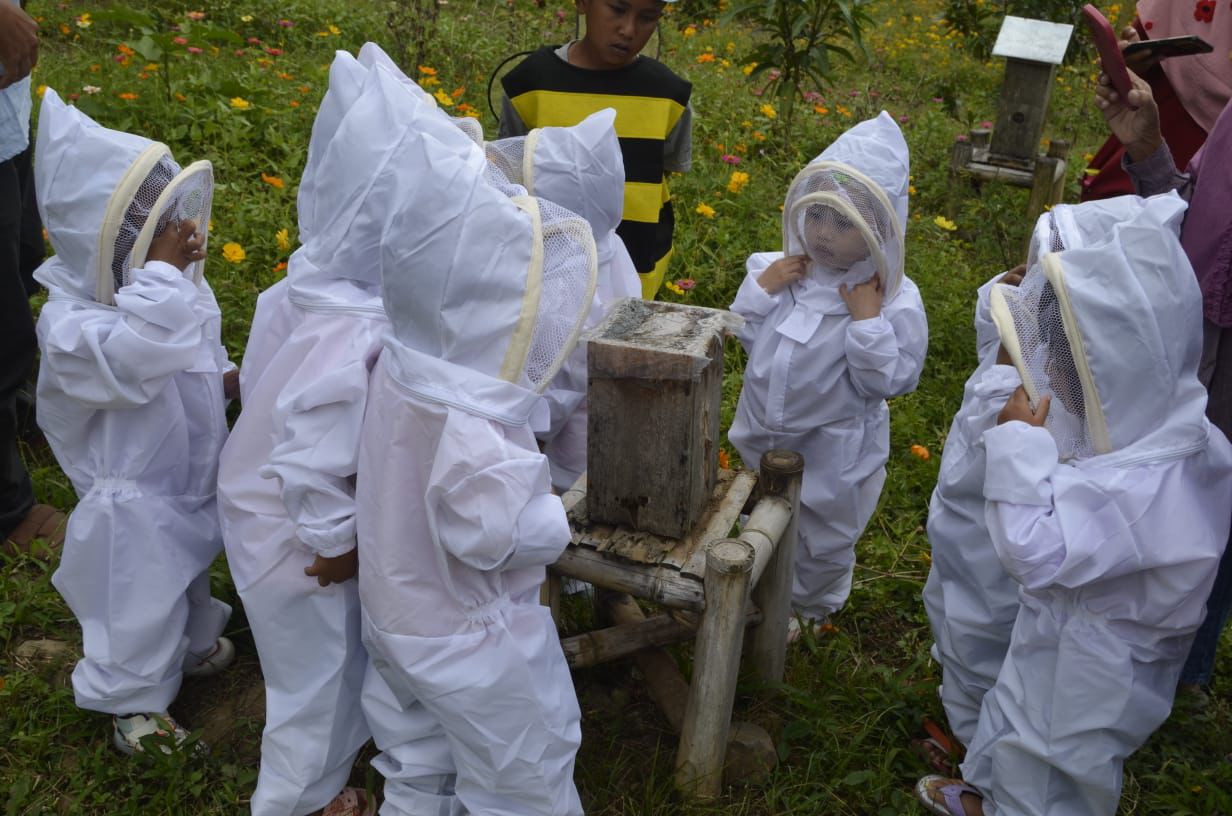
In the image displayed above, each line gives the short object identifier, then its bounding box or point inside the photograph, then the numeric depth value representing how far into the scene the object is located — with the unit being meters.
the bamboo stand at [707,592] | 2.32
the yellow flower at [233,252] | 4.09
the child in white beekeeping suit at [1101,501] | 2.04
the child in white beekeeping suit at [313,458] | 2.14
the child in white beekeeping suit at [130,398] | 2.42
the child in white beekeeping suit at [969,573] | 2.49
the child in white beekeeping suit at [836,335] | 2.71
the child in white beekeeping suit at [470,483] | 1.92
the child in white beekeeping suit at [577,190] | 2.90
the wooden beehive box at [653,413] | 2.24
